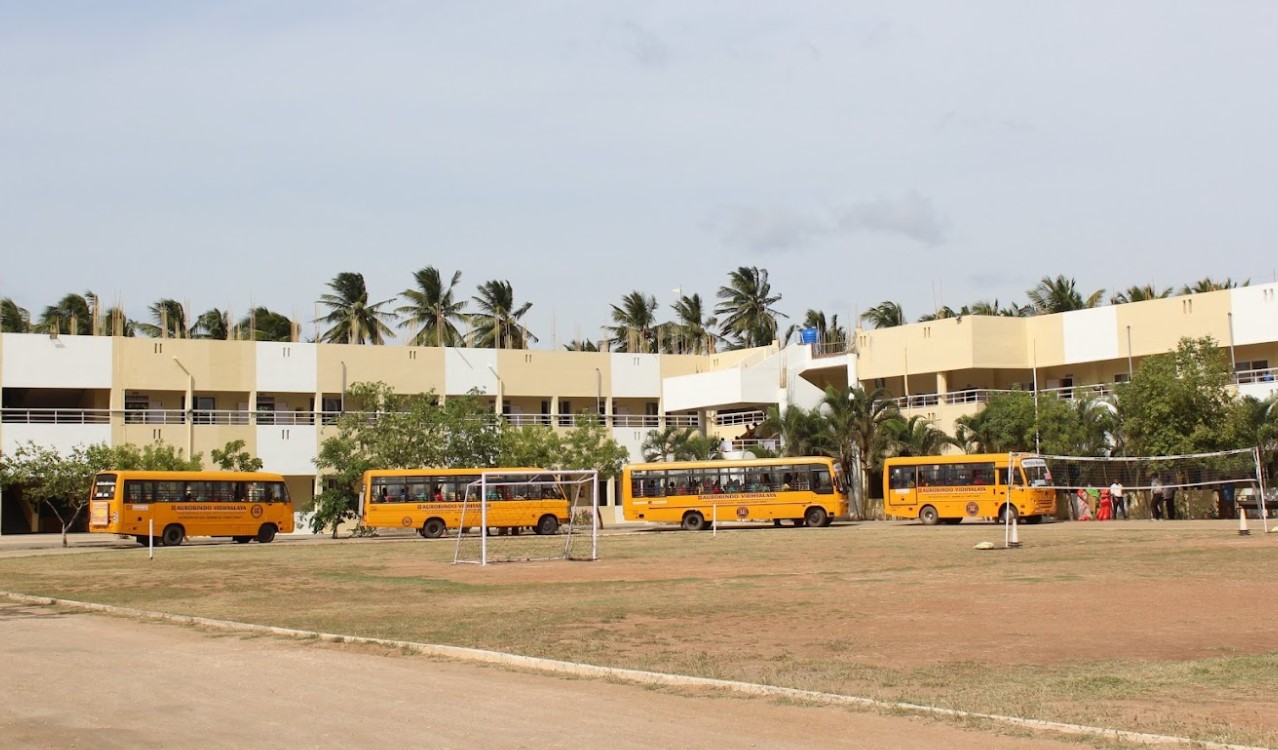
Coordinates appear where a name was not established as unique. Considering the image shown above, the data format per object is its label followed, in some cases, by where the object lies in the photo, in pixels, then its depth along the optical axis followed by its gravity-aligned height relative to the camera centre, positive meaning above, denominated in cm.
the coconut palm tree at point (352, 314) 7562 +960
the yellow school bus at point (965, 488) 4841 -44
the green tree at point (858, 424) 5994 +232
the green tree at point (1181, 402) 4938 +245
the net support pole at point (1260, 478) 4022 -28
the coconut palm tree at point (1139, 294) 6944 +888
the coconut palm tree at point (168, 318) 7919 +1019
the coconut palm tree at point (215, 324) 8131 +992
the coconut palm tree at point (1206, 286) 6775 +899
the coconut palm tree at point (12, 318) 7604 +990
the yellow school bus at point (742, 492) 5166 -42
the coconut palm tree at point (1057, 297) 7362 +938
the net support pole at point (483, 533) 3183 -106
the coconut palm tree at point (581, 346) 7425 +770
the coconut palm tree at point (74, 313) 7844 +1062
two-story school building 5831 +501
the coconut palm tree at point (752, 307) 8738 +1095
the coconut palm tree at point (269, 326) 7788 +935
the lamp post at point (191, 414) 6122 +352
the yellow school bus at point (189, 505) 4644 -39
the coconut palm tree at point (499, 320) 7956 +954
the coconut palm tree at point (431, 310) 7762 +995
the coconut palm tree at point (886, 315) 9144 +1070
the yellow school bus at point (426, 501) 5028 -47
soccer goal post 4691 -96
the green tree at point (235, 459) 5603 +139
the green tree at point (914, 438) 5898 +166
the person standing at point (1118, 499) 5047 -100
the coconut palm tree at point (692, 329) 8700 +967
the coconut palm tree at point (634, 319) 8906 +1058
